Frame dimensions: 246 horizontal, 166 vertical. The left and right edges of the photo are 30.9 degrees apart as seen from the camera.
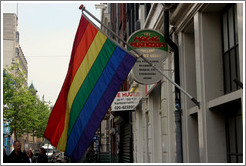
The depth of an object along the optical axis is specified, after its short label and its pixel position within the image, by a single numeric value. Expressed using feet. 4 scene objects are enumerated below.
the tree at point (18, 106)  139.64
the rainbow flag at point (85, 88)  26.08
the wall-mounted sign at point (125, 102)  66.69
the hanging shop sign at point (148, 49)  33.76
